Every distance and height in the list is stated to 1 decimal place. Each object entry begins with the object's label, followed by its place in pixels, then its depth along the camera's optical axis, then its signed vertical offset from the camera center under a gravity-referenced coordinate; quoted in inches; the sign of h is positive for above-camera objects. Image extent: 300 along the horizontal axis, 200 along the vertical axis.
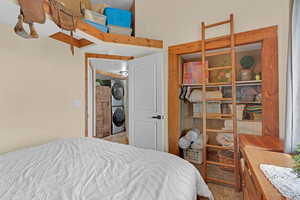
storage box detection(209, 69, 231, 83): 113.5 +15.8
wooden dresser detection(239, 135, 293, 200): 28.0 -17.0
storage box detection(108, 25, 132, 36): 100.1 +44.4
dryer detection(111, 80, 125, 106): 224.3 +6.3
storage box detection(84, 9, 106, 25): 89.9 +47.7
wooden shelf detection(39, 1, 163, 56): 79.7 +32.4
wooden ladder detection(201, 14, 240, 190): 82.0 -2.1
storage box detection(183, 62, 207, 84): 111.3 +17.4
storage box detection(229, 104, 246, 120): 106.9 -10.0
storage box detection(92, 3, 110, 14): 102.3 +58.1
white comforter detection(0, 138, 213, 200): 34.9 -21.3
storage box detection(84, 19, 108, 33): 89.5 +41.9
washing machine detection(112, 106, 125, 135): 222.1 -33.7
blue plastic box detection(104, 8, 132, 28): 101.3 +53.5
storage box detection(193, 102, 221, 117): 115.5 -8.8
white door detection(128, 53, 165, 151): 103.8 -3.9
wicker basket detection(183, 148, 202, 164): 114.4 -43.9
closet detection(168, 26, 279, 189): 74.0 +4.0
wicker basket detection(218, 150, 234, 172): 99.7 -39.6
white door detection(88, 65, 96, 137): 127.7 -9.2
